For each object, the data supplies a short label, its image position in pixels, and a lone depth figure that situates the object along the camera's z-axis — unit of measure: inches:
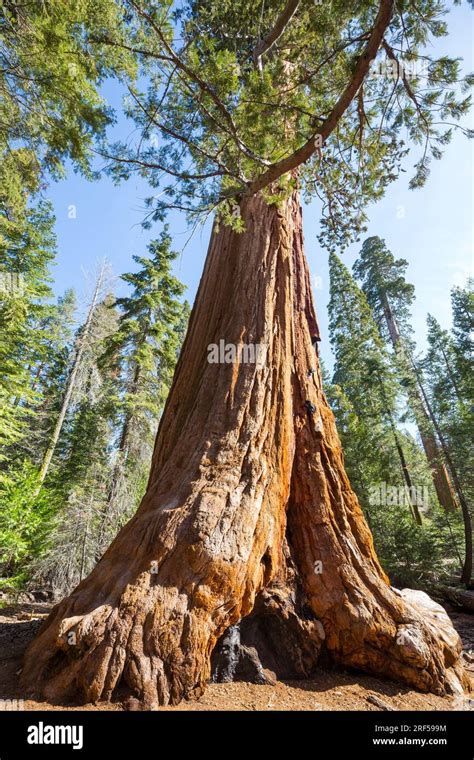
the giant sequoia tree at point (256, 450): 86.1
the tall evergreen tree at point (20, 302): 315.0
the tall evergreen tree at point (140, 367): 408.5
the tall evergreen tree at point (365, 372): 543.2
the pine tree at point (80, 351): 543.8
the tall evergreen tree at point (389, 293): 759.7
